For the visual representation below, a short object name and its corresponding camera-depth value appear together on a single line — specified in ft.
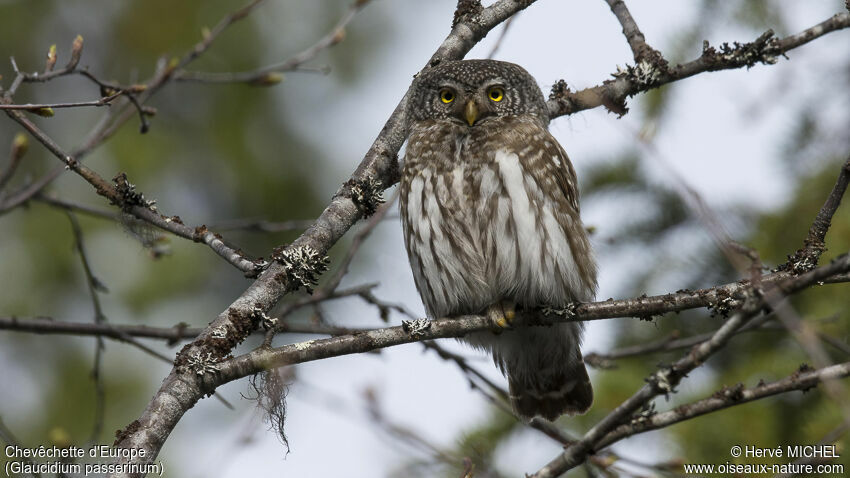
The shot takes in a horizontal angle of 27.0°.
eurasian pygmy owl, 24.54
